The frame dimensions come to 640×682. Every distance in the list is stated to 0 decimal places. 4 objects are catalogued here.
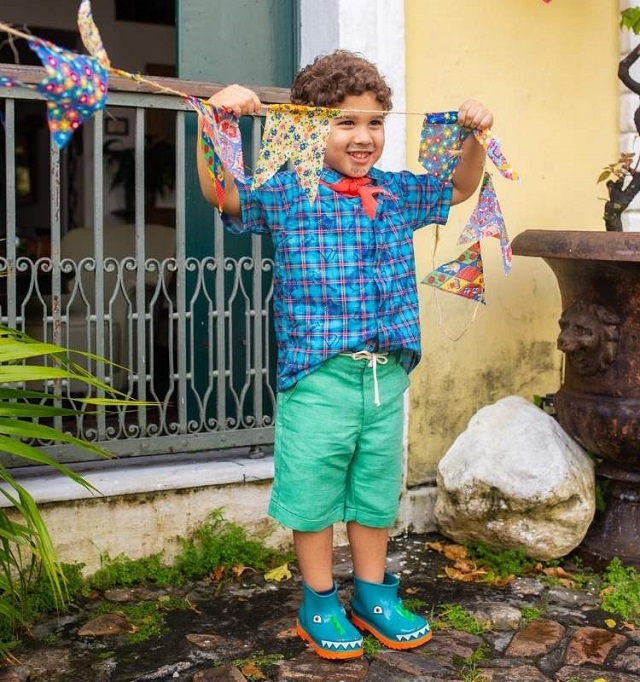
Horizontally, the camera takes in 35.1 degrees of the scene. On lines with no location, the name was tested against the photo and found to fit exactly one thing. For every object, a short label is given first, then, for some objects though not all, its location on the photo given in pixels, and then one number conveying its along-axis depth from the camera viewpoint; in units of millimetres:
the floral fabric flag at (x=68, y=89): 2113
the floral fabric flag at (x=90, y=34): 2172
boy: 2896
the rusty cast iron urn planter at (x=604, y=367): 3646
